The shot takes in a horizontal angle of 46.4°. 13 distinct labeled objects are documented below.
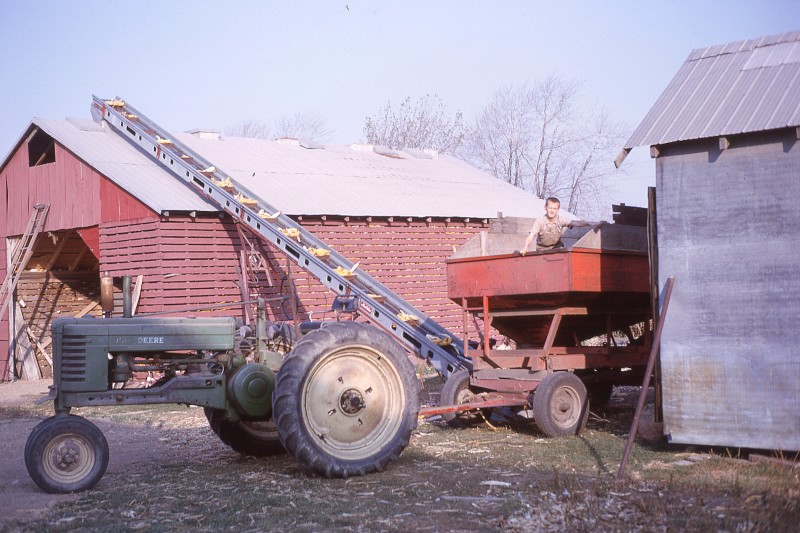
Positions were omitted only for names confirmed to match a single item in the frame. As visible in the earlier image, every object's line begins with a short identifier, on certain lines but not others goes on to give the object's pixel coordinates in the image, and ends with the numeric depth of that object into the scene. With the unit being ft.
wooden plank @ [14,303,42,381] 77.56
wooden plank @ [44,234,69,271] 79.51
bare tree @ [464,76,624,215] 149.05
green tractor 27.63
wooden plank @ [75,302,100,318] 83.96
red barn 66.95
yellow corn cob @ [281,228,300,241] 59.60
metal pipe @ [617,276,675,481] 27.37
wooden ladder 74.95
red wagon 36.50
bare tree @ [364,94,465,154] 166.20
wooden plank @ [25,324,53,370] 78.62
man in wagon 38.91
